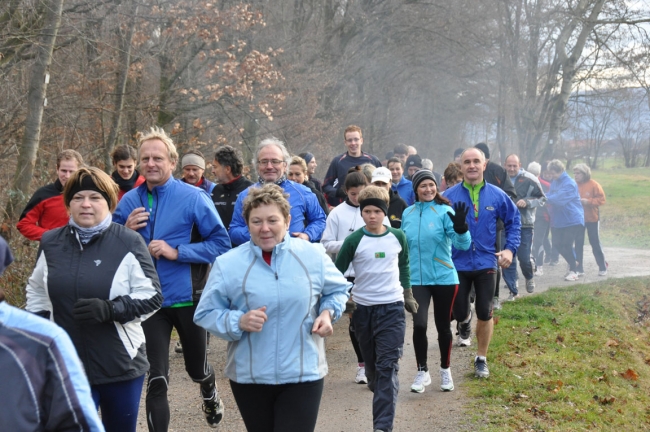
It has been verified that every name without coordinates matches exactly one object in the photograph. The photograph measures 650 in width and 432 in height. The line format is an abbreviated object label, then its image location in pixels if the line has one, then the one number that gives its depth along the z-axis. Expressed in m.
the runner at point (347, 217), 14.95
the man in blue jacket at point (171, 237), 10.34
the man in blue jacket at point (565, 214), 31.02
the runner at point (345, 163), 20.05
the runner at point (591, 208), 32.19
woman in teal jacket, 14.03
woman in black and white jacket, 8.00
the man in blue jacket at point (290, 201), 13.40
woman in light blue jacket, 7.91
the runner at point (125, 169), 14.79
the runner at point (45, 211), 14.02
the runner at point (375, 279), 12.15
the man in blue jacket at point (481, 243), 14.95
